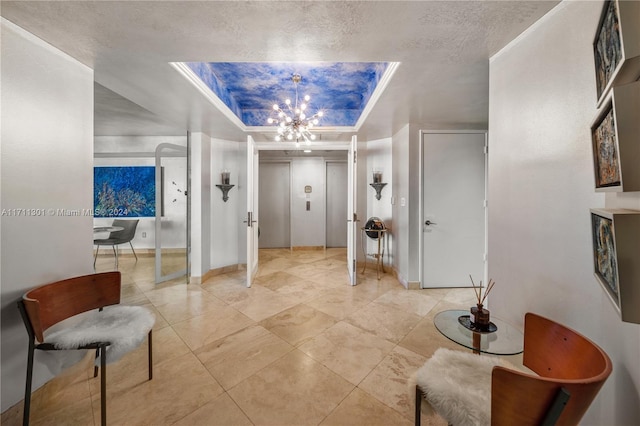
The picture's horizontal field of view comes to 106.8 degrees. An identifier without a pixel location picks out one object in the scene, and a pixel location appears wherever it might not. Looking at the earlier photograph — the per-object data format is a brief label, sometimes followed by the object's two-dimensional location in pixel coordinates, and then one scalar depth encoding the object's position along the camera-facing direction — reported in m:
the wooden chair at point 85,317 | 1.31
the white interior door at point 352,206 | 3.65
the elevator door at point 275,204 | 6.10
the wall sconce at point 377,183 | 4.20
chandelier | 2.86
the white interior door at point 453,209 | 3.38
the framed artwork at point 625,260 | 0.73
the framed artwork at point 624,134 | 0.72
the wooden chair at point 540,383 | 0.72
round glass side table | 1.24
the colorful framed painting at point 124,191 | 5.12
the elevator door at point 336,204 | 6.14
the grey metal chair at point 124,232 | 4.46
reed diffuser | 1.39
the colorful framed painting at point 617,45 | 0.70
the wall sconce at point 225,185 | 4.11
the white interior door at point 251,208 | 3.56
